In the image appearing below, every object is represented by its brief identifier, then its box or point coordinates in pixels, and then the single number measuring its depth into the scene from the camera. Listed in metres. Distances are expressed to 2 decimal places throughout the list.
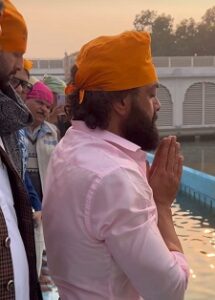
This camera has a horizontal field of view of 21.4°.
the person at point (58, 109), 4.03
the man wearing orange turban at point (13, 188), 1.26
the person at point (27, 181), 1.68
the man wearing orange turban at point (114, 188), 1.34
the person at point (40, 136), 3.39
